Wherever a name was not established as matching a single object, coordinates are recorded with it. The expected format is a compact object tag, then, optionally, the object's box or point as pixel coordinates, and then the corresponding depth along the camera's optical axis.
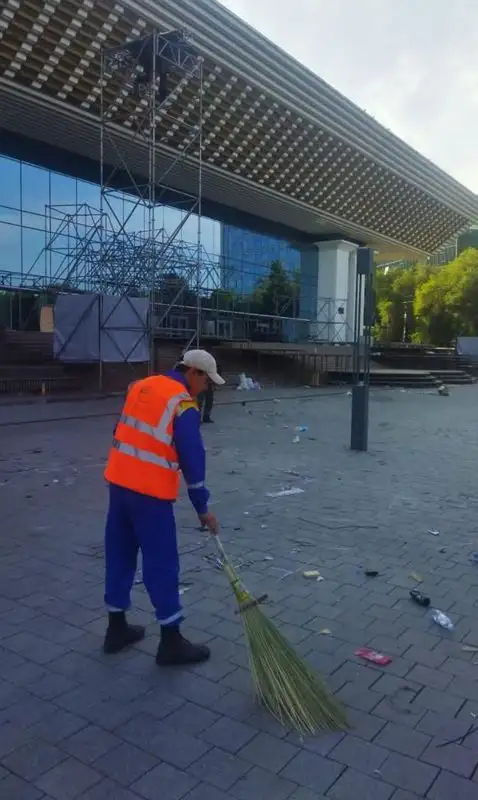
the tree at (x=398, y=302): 57.66
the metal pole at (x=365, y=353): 9.15
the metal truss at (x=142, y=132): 16.66
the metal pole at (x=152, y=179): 15.58
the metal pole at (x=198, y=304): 17.55
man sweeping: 3.09
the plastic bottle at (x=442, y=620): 3.75
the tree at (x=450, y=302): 46.47
